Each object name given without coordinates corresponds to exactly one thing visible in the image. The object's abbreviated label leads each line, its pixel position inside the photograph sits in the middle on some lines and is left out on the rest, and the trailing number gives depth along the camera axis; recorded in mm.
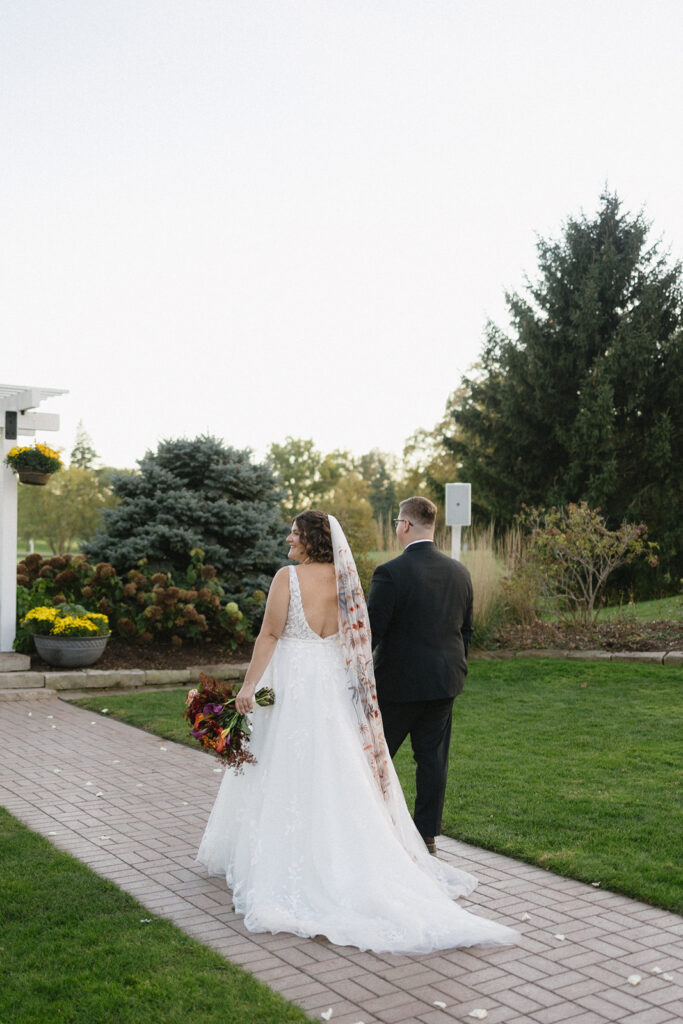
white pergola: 11688
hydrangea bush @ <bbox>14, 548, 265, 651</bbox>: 12141
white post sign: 11148
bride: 4113
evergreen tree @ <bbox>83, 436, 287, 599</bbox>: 13141
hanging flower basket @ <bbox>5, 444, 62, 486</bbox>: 11477
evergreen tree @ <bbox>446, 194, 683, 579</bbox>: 22875
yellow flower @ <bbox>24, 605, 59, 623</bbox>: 11273
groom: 4883
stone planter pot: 11164
